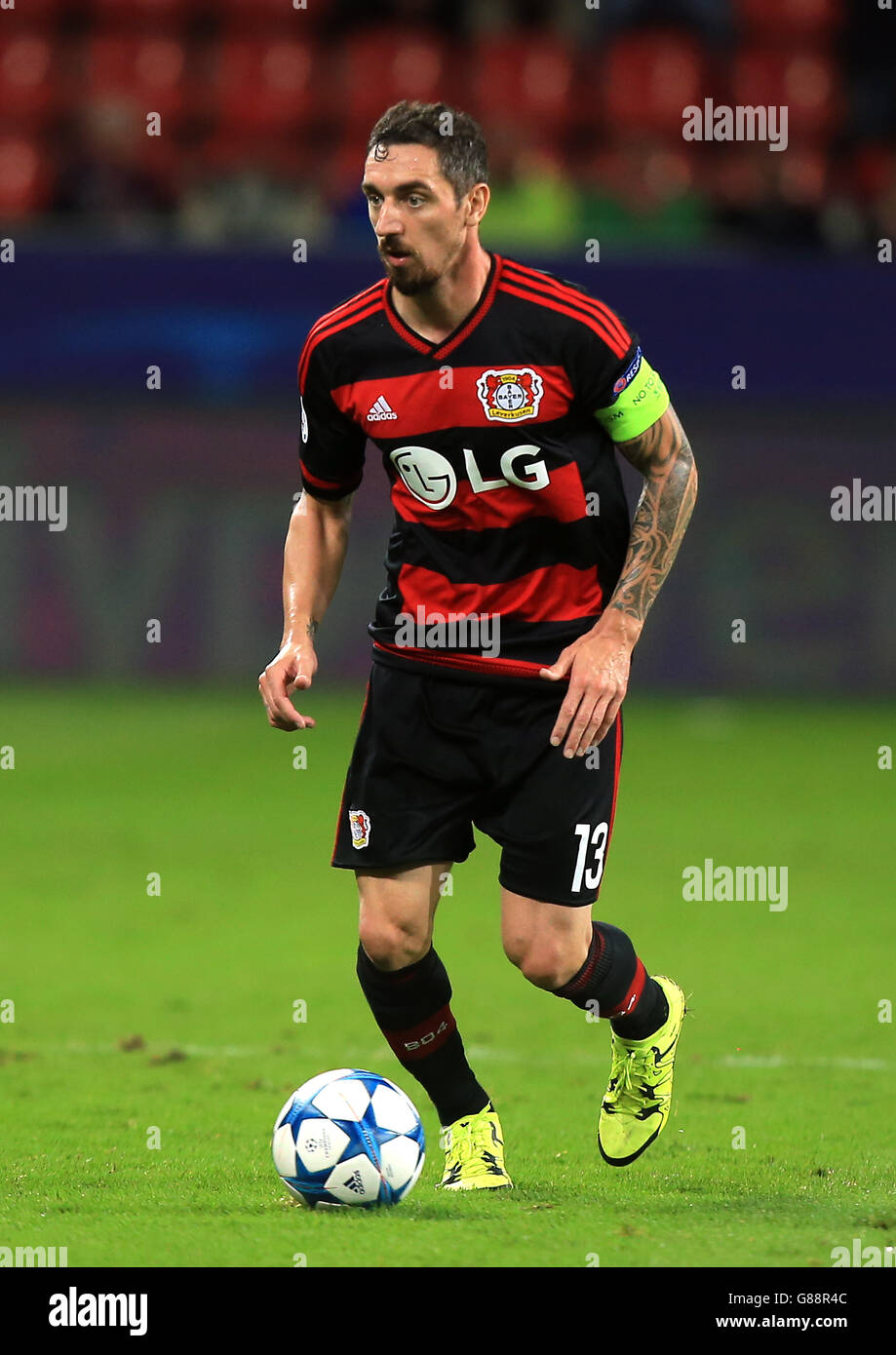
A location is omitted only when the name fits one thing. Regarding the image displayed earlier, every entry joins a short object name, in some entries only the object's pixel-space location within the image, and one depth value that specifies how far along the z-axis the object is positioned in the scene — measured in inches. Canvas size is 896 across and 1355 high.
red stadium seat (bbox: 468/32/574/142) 717.3
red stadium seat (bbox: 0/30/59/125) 717.3
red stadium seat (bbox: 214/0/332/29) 746.2
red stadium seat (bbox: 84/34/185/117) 719.1
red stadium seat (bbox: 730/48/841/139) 716.0
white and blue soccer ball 181.3
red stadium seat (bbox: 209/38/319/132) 718.5
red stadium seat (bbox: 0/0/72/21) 749.9
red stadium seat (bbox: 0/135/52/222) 677.3
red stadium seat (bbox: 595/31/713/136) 721.6
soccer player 189.2
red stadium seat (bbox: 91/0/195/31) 748.0
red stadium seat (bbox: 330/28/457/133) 717.3
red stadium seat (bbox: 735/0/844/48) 738.2
